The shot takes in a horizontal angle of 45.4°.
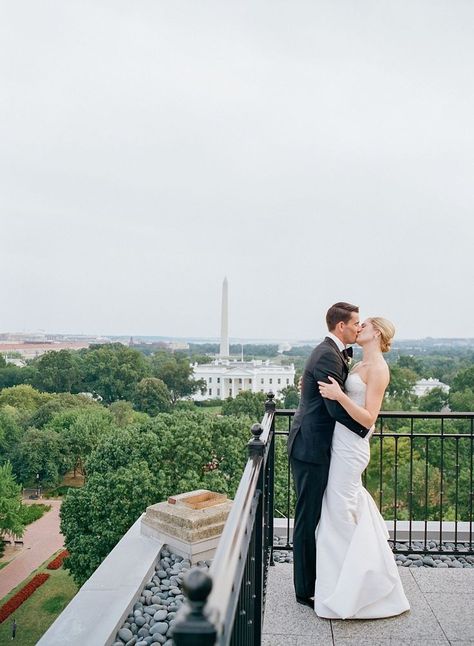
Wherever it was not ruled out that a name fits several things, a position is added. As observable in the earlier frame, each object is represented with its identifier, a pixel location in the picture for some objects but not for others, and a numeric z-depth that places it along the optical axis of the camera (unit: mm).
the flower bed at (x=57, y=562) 26234
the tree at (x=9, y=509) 27062
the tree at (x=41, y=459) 37875
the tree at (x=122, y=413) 47384
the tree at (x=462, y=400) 39969
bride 3139
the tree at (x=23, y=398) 50812
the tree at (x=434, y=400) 42675
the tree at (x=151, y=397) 61312
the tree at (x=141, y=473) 16266
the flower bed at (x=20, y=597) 21953
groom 3141
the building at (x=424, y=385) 53606
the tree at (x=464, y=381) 44688
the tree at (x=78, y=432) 38250
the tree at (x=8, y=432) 41500
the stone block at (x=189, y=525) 5289
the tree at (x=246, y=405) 43062
